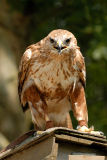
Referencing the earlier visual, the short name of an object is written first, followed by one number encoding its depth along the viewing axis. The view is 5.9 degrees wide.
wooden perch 8.93
